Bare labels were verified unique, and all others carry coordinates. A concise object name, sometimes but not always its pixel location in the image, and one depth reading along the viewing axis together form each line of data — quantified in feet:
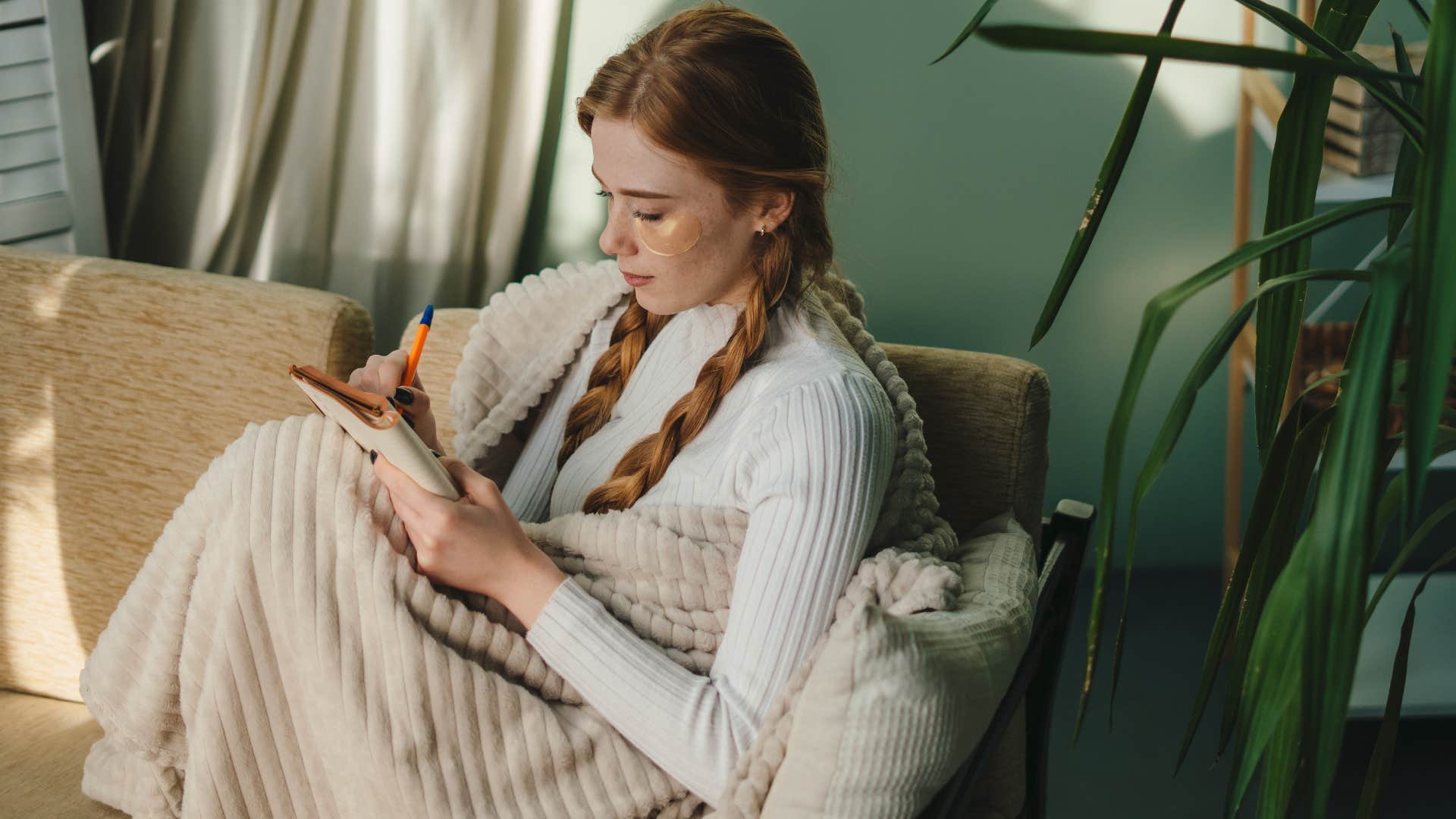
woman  3.25
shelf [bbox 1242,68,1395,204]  5.80
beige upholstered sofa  4.50
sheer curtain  6.16
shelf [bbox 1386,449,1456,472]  5.81
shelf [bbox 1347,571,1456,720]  6.01
